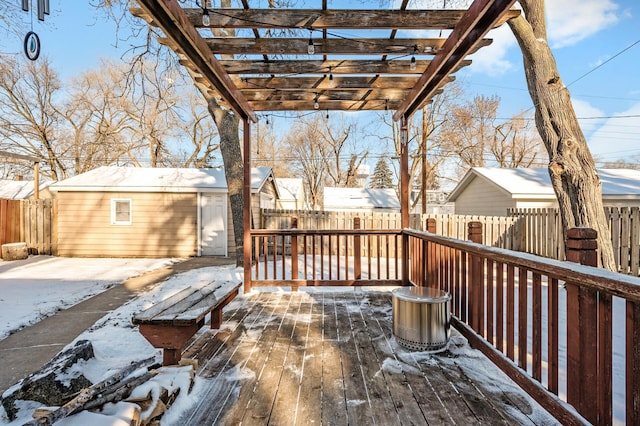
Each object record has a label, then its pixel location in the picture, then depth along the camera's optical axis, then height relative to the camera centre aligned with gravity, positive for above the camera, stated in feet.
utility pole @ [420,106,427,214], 37.65 +5.51
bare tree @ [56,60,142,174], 57.98 +17.72
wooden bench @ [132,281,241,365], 6.81 -2.31
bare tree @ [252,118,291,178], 84.58 +15.43
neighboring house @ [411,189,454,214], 84.38 +2.44
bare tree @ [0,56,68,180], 53.06 +17.50
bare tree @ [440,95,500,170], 63.52 +17.42
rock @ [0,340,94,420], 6.52 -3.59
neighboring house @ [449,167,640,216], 32.73 +2.46
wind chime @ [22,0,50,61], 7.50 +4.47
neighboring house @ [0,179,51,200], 51.55 +4.11
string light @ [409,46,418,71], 10.30 +4.82
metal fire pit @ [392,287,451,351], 8.05 -2.73
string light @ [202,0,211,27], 7.95 +4.85
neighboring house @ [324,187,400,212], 57.52 +2.45
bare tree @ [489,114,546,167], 74.84 +15.51
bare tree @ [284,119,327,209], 82.12 +15.50
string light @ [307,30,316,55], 9.34 +4.78
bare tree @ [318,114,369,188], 79.77 +15.67
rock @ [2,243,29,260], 28.27 -3.21
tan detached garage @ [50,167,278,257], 31.53 -0.28
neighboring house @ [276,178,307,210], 71.10 +4.63
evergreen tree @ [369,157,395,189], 104.85 +11.66
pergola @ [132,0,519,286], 7.84 +4.89
